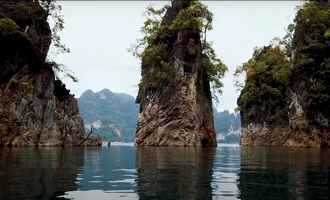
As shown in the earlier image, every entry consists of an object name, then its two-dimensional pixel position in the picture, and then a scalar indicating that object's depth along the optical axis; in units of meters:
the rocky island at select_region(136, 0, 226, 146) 73.81
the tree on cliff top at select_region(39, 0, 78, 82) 67.81
